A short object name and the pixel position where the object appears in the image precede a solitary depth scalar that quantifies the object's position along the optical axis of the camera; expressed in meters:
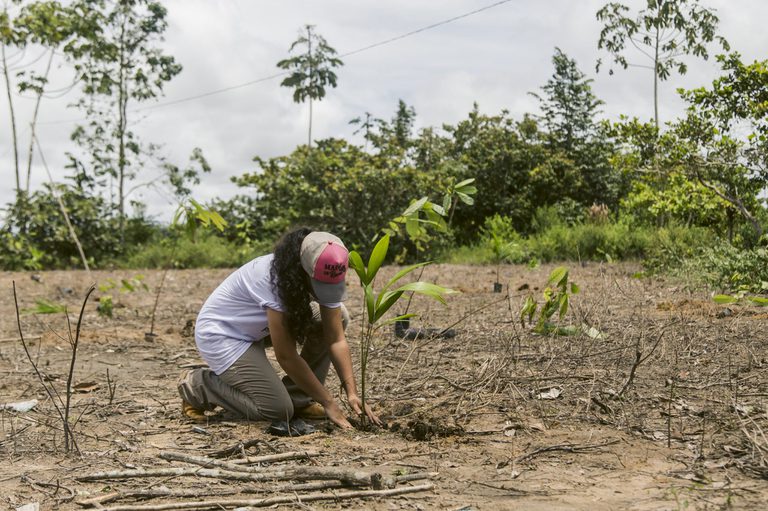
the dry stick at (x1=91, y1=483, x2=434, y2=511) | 2.33
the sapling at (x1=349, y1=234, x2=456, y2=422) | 3.18
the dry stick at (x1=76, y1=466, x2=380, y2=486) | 2.46
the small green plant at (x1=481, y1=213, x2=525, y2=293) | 11.20
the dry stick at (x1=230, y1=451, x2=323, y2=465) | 2.76
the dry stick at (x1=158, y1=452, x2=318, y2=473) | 2.68
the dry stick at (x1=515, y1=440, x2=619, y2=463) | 2.78
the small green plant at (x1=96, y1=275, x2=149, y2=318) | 7.03
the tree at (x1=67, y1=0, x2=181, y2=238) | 15.21
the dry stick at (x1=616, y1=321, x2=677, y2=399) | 3.17
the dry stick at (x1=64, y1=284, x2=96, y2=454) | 2.92
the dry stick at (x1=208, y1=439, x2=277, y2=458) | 2.90
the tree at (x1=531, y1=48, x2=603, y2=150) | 17.17
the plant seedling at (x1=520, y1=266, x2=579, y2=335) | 3.97
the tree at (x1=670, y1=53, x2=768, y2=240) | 7.88
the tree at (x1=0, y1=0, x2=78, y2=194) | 13.27
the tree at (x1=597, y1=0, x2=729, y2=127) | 13.51
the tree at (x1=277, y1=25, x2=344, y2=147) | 16.95
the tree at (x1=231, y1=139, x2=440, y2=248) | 12.93
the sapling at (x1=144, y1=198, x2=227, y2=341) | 4.05
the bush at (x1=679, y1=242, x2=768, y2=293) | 6.32
